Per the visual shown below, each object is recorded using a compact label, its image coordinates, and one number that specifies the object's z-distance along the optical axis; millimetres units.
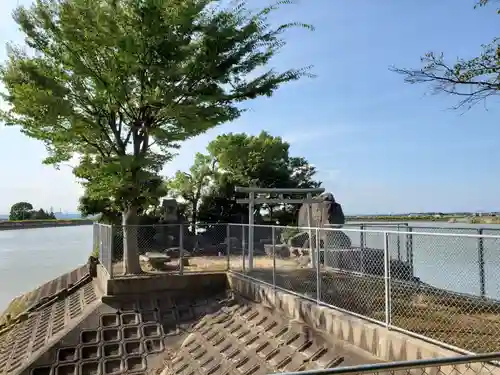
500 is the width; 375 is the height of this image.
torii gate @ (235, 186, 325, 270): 11500
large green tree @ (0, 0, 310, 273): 10742
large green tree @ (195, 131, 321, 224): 23016
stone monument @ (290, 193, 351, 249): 14234
